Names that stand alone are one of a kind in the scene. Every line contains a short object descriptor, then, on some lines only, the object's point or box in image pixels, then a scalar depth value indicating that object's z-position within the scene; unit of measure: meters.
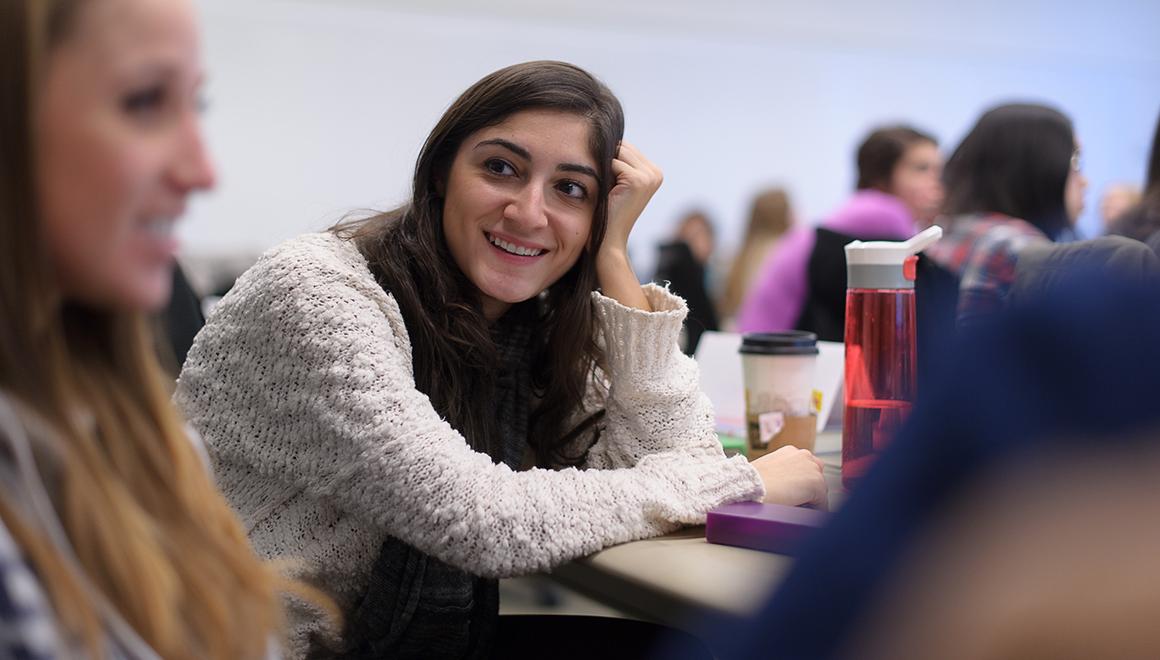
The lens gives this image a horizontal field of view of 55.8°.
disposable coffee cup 1.69
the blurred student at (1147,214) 2.00
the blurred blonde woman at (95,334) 0.60
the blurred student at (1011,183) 2.67
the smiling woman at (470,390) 1.20
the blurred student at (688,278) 4.45
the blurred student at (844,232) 3.28
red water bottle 1.50
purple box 1.16
